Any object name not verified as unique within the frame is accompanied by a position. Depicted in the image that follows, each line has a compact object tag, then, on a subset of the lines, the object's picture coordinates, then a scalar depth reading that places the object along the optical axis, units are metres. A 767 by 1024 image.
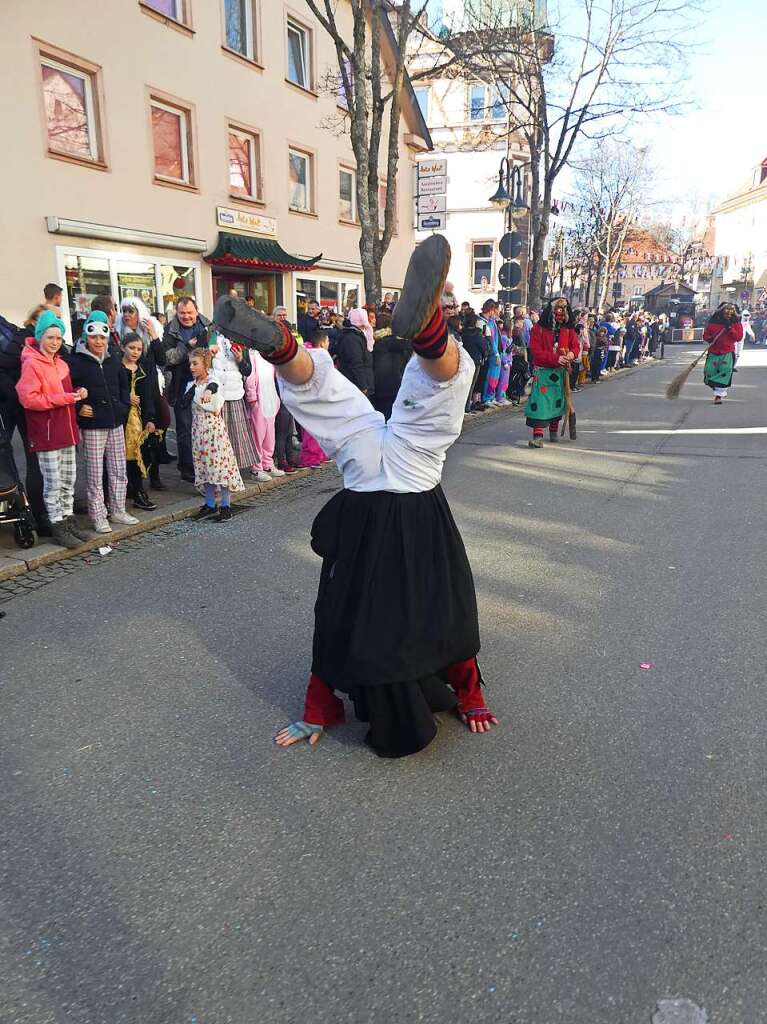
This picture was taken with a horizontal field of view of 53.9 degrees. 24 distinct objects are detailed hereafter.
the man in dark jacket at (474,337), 13.32
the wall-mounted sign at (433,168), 19.34
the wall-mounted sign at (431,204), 18.58
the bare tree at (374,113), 12.45
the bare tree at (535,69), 17.66
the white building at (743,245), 66.50
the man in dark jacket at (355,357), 9.12
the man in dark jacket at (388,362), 7.95
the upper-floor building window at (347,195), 21.09
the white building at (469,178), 34.00
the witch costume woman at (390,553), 2.88
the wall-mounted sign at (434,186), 18.54
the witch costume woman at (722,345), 14.72
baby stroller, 5.71
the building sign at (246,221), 16.41
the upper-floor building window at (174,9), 14.69
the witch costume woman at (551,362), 9.95
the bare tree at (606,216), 39.97
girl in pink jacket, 5.76
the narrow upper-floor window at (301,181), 19.14
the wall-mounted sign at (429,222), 17.10
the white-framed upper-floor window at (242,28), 16.70
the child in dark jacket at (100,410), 6.16
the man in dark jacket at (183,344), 7.54
